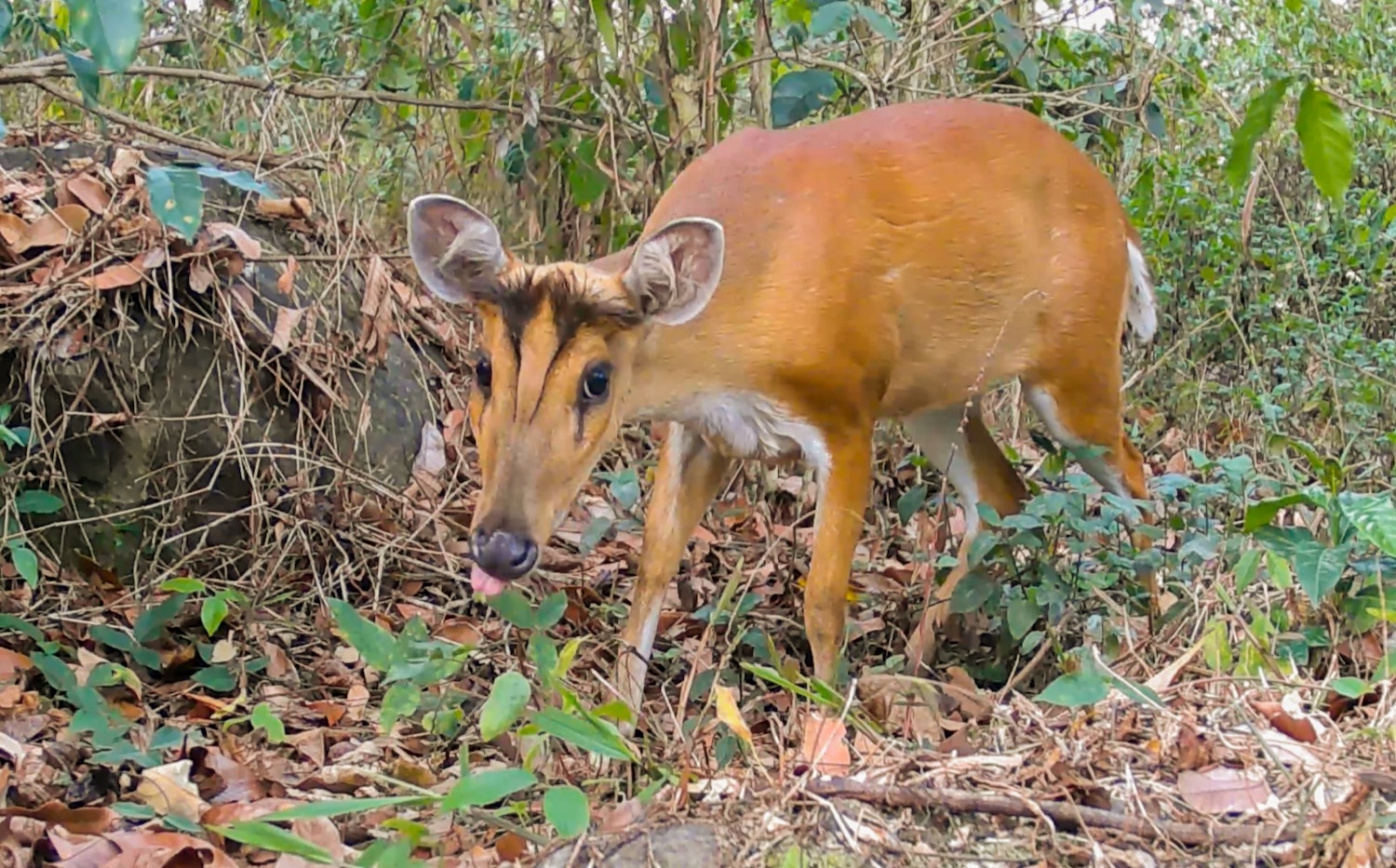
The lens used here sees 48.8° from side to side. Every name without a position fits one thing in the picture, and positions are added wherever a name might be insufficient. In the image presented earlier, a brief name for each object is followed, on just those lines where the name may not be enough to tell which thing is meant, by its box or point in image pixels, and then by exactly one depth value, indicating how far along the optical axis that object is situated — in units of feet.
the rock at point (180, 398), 15.05
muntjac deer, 12.17
